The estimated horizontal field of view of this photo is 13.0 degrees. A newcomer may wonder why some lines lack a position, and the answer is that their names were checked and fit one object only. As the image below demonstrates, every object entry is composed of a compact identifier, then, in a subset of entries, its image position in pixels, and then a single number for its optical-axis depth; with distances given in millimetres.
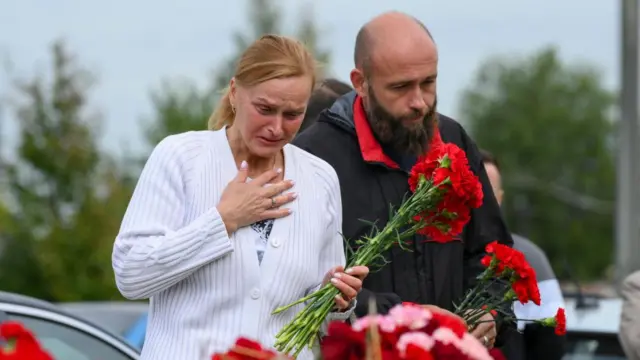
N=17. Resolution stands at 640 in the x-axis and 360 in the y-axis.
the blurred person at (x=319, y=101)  12003
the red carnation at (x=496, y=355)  6606
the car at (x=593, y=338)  13131
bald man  9066
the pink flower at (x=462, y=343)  5475
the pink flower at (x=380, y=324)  5445
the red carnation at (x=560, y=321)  8405
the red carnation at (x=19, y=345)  4978
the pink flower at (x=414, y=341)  5379
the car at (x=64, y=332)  9710
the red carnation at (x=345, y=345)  5434
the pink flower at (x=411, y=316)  5579
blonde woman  7519
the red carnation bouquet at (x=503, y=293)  8339
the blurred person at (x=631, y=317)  10067
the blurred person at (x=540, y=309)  11655
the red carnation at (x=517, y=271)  8309
